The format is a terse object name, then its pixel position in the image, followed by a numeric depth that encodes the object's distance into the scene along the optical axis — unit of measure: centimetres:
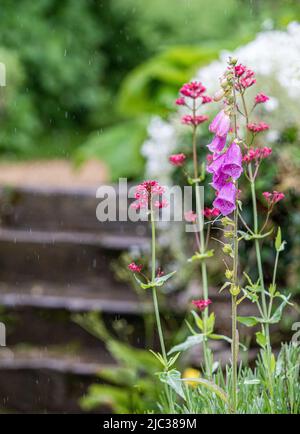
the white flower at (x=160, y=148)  699
